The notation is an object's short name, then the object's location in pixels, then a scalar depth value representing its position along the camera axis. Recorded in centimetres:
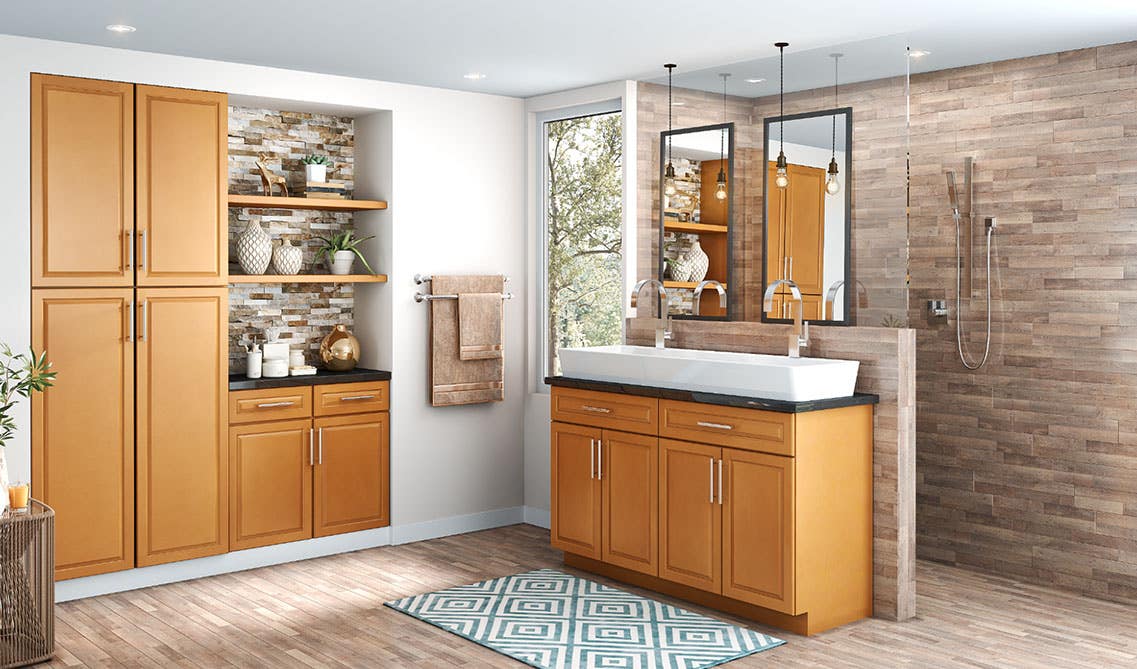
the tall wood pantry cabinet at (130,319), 460
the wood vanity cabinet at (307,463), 522
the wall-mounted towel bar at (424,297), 580
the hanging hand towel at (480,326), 589
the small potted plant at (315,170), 556
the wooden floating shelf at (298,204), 525
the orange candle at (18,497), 402
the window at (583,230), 586
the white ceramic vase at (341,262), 568
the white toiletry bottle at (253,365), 535
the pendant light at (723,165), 505
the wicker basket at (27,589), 388
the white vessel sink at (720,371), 415
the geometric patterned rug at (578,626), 393
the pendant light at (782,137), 479
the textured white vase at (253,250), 534
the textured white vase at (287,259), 545
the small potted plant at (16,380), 420
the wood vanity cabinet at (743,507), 415
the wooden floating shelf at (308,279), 523
